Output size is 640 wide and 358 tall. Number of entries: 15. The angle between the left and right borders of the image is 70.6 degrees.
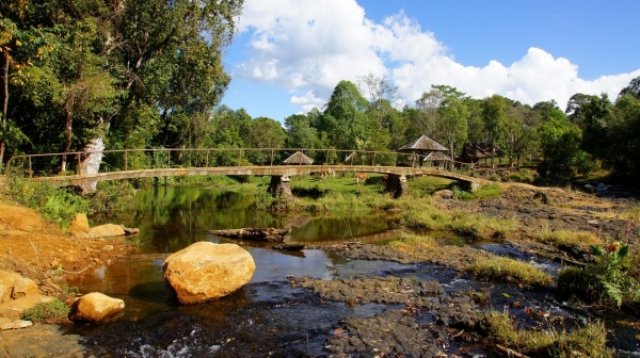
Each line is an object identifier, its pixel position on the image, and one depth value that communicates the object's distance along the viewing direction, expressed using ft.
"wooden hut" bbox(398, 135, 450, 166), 155.40
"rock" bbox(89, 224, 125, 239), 59.39
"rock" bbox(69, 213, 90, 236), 56.43
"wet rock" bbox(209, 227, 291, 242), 66.21
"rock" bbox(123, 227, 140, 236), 66.54
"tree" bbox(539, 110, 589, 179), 156.04
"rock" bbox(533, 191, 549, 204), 111.32
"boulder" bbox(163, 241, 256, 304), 35.88
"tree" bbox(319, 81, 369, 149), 248.52
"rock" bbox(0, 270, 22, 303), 32.04
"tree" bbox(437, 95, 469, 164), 209.56
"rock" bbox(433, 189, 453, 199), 121.83
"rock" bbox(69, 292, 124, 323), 31.78
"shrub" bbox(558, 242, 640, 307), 36.68
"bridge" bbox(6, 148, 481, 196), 75.82
